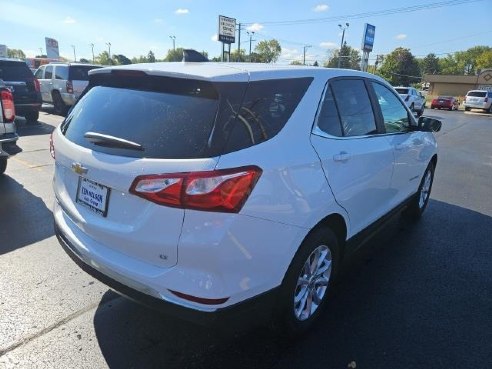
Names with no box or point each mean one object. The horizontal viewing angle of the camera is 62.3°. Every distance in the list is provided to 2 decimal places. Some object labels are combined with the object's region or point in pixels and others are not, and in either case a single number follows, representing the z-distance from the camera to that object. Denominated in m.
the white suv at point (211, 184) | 2.10
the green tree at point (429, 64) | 124.84
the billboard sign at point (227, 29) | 35.83
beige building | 59.84
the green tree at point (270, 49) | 110.19
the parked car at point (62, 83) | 14.35
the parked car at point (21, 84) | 11.35
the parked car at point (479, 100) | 33.19
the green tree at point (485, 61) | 106.34
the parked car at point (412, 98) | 26.41
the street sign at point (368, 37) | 37.22
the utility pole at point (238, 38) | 62.03
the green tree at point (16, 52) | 116.28
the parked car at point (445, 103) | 35.25
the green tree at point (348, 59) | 88.71
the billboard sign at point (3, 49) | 51.05
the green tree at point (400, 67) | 92.00
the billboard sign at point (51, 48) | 59.19
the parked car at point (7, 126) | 5.64
